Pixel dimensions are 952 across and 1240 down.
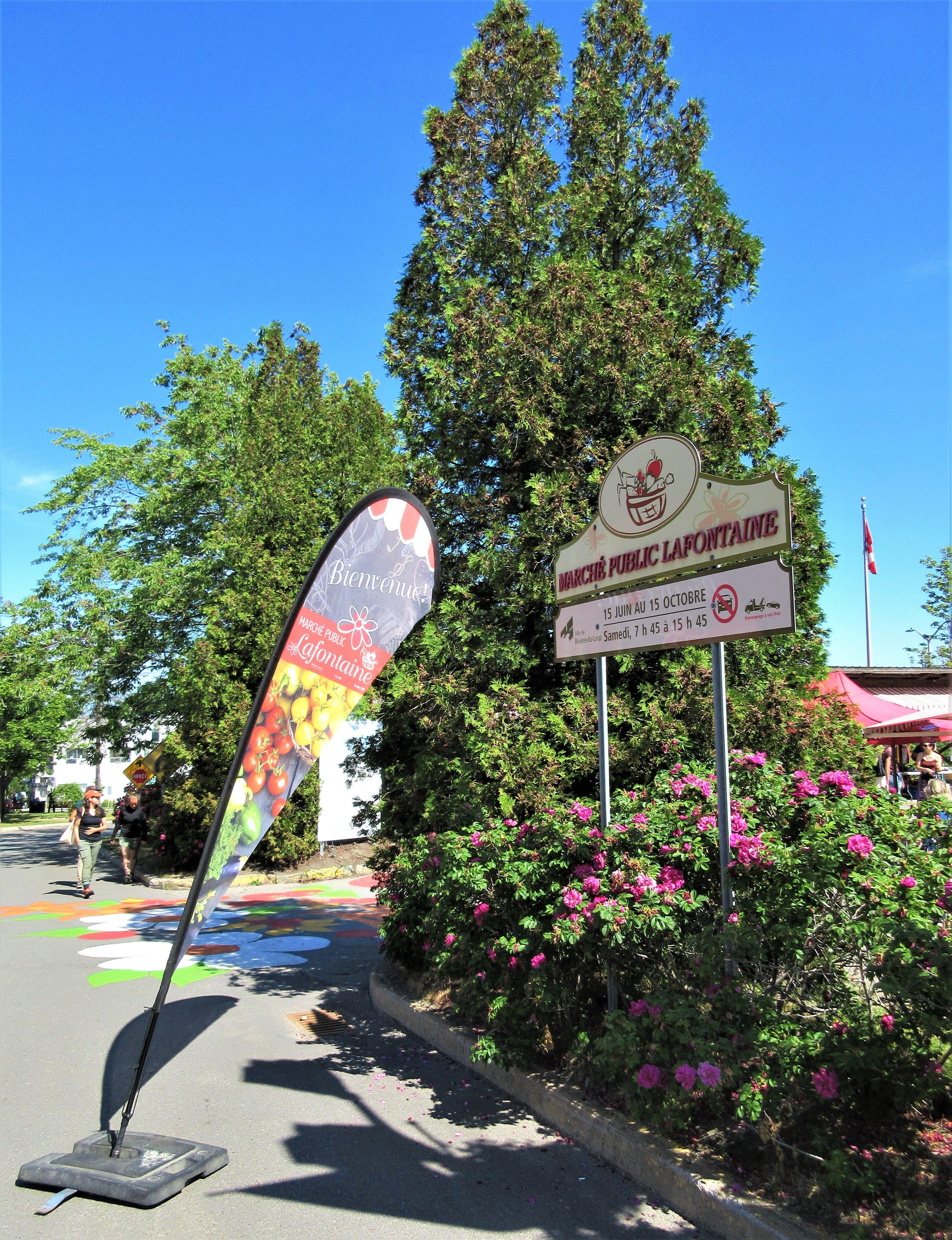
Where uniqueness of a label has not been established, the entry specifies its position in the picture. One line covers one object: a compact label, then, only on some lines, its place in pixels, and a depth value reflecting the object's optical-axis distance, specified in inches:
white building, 1881.2
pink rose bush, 128.3
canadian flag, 1199.6
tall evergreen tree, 234.7
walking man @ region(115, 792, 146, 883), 626.5
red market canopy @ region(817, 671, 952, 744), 541.3
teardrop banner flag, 160.1
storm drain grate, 252.7
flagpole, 1252.5
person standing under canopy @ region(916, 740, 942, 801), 420.5
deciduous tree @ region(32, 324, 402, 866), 597.6
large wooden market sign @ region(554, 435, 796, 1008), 162.1
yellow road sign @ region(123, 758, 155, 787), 784.3
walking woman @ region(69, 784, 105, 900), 550.6
